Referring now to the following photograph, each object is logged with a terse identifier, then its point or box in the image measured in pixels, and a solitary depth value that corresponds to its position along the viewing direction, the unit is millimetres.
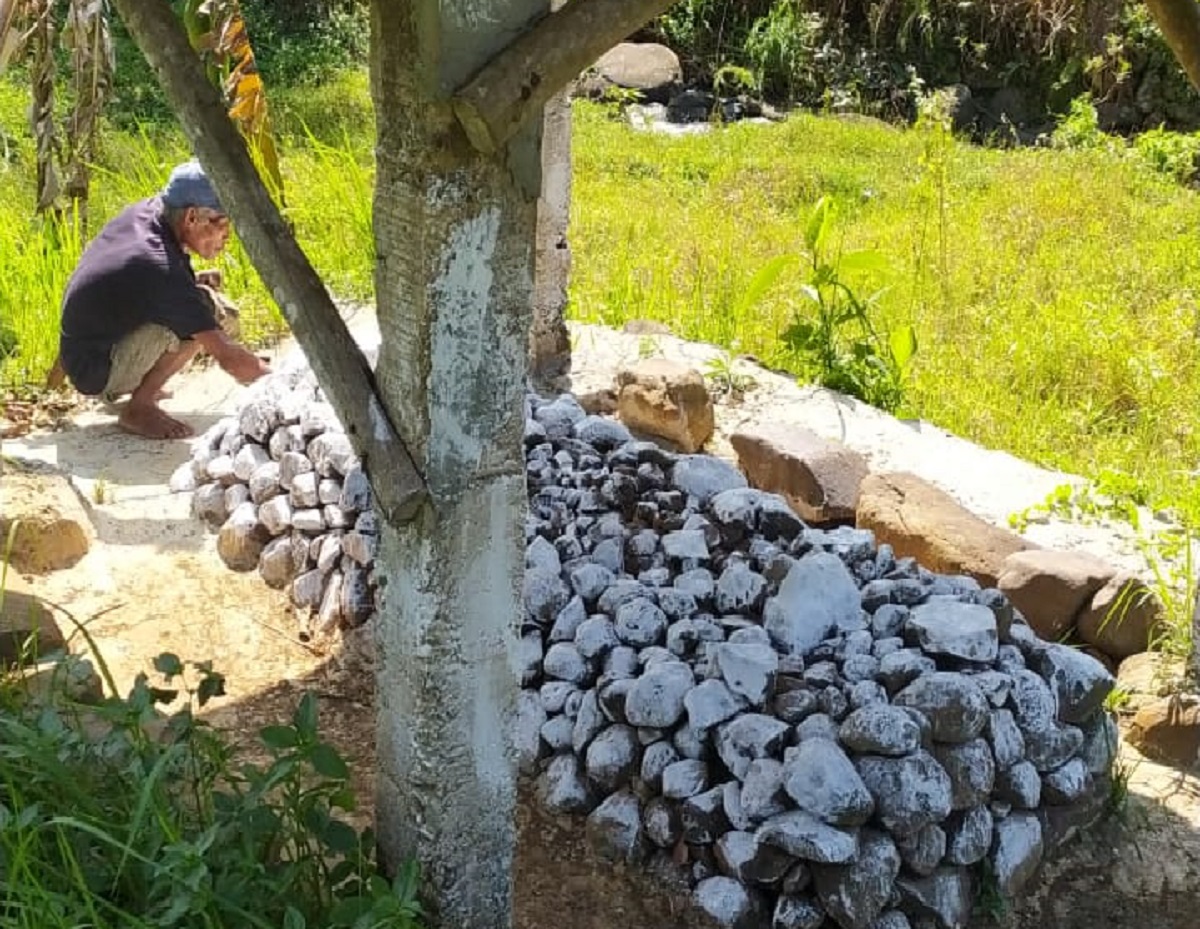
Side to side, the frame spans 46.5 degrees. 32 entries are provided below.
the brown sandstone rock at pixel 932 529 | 4309
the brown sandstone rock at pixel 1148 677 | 3867
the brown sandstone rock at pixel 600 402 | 5289
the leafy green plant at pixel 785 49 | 13641
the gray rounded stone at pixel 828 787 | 2896
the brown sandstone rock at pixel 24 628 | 3253
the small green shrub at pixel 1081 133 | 11445
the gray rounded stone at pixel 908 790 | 2947
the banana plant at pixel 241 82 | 5879
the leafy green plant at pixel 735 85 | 13381
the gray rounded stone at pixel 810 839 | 2859
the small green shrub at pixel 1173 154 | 10570
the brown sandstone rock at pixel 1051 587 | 4121
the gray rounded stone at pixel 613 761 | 3166
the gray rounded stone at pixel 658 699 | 3137
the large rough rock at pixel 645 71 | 13320
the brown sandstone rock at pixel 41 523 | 3934
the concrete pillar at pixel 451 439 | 2051
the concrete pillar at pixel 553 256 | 5027
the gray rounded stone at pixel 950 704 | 3047
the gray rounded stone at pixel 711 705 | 3098
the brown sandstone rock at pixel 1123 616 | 4066
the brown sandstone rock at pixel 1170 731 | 3676
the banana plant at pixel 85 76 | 5379
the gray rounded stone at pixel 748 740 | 3031
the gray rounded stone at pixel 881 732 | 2977
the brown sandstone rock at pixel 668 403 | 4957
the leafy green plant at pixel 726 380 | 5488
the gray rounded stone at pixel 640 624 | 3391
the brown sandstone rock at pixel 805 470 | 4672
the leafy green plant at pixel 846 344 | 5660
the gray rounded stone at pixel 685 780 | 3055
